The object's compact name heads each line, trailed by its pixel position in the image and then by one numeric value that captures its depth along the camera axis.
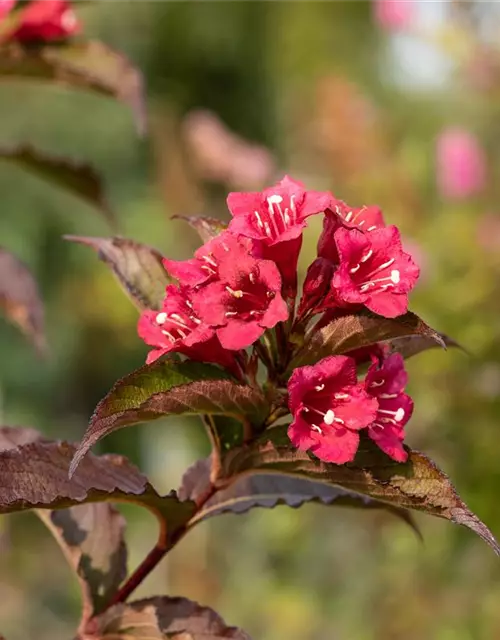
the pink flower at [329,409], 0.80
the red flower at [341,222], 0.81
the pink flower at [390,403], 0.81
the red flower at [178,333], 0.81
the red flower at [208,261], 0.80
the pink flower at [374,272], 0.80
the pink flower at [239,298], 0.79
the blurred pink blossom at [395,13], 3.65
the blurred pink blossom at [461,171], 3.04
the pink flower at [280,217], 0.80
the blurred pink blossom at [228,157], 3.33
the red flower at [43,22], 1.03
